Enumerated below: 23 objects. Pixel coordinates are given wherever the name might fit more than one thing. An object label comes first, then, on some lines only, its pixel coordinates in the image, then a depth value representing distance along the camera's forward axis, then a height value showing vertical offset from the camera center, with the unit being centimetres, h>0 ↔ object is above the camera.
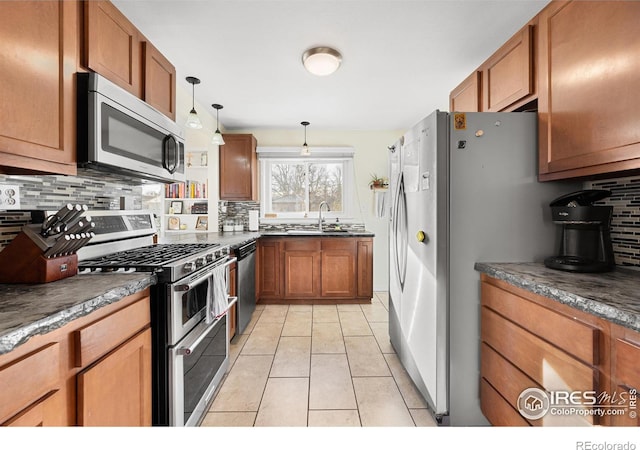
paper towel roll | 414 +5
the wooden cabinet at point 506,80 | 166 +94
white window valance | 432 +105
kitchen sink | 434 -12
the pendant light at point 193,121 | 245 +85
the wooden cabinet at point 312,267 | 369 -56
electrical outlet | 125 +11
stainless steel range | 132 -41
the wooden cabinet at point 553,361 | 90 -52
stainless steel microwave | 131 +46
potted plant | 438 +61
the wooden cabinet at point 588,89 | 116 +60
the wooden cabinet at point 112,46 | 134 +90
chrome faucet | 423 +18
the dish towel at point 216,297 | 171 -45
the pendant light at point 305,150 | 390 +98
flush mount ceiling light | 218 +124
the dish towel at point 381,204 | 433 +28
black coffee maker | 134 -4
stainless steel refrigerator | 161 +0
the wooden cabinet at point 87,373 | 75 -46
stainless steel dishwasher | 268 -59
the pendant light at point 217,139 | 309 +88
